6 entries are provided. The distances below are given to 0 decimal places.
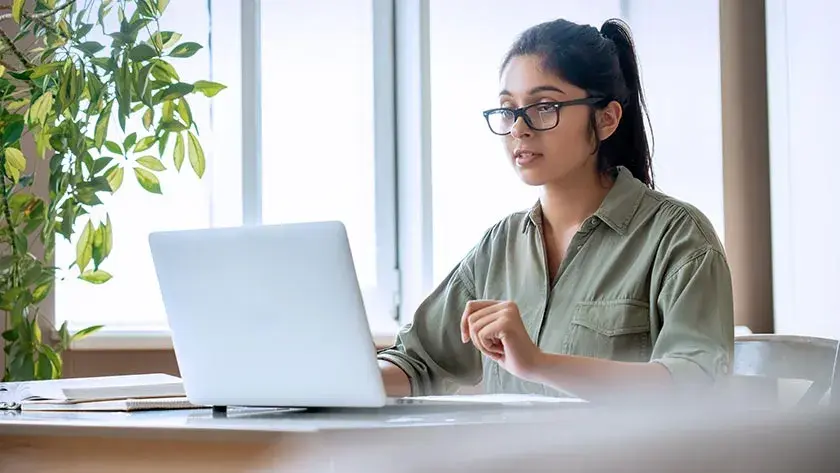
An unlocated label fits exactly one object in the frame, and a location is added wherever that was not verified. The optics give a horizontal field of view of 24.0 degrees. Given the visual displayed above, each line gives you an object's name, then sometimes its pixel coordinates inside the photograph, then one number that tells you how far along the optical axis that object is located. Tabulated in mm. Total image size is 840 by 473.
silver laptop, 2401
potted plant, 3469
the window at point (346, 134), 4420
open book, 2688
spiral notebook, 2550
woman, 2798
